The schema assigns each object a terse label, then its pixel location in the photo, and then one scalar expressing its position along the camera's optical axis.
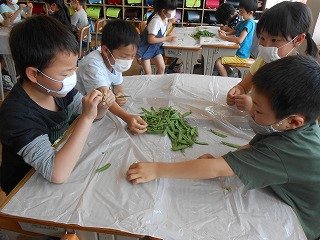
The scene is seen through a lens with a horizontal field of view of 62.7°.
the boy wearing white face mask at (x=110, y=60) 1.52
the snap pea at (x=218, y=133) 1.28
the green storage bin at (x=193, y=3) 5.27
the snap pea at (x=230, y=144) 1.19
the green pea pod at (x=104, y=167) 0.99
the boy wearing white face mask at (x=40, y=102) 0.94
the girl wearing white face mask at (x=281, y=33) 1.44
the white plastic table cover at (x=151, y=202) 0.80
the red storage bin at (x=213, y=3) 5.26
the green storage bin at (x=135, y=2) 5.50
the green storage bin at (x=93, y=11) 5.61
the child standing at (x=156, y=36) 3.15
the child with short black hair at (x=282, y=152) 0.87
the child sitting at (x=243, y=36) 3.27
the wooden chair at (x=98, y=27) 3.89
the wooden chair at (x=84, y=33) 3.40
